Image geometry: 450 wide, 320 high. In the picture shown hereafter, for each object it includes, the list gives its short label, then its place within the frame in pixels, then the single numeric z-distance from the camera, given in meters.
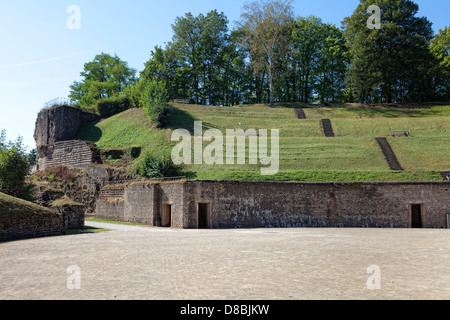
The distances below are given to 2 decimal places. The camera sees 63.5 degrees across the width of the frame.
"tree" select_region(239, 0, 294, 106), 52.16
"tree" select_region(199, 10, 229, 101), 59.69
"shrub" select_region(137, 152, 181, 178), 28.53
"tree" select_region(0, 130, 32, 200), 22.48
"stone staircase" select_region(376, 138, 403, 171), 29.02
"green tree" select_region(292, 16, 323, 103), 59.12
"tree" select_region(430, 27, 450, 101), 53.28
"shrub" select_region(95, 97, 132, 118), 50.19
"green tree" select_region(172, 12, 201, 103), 59.72
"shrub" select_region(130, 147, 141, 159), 35.22
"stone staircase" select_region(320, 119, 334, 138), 38.66
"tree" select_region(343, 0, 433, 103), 49.91
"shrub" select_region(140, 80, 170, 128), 40.81
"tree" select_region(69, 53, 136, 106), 63.69
